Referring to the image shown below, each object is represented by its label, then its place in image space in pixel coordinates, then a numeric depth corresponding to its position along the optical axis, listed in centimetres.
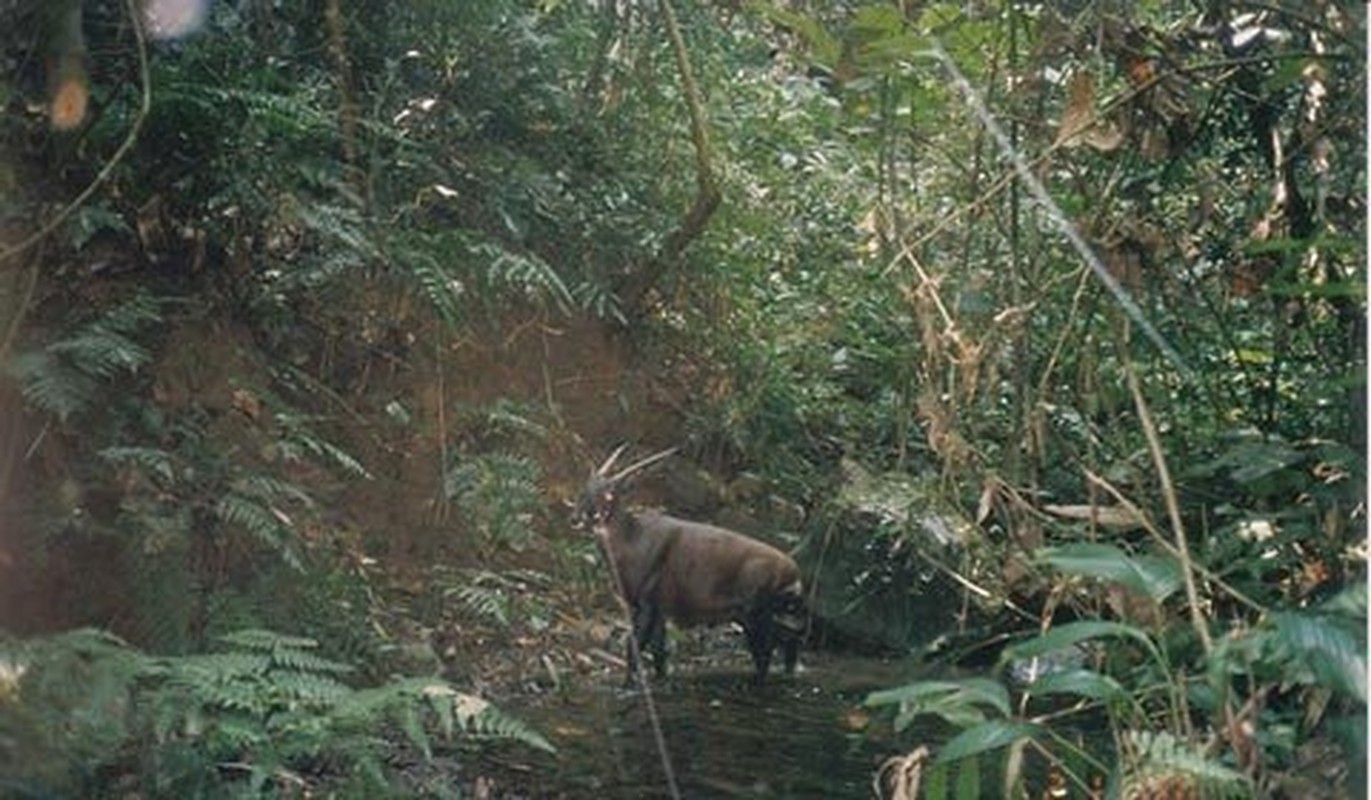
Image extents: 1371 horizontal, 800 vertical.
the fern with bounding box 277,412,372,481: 642
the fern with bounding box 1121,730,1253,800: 319
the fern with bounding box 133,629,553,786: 429
